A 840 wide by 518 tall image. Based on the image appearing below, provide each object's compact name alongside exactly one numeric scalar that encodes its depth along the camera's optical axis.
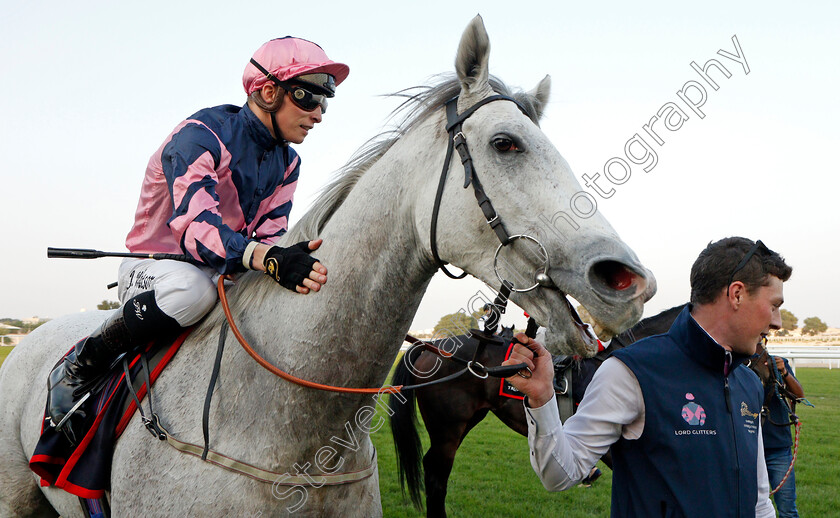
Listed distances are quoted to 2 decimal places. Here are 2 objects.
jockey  2.05
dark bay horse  5.55
